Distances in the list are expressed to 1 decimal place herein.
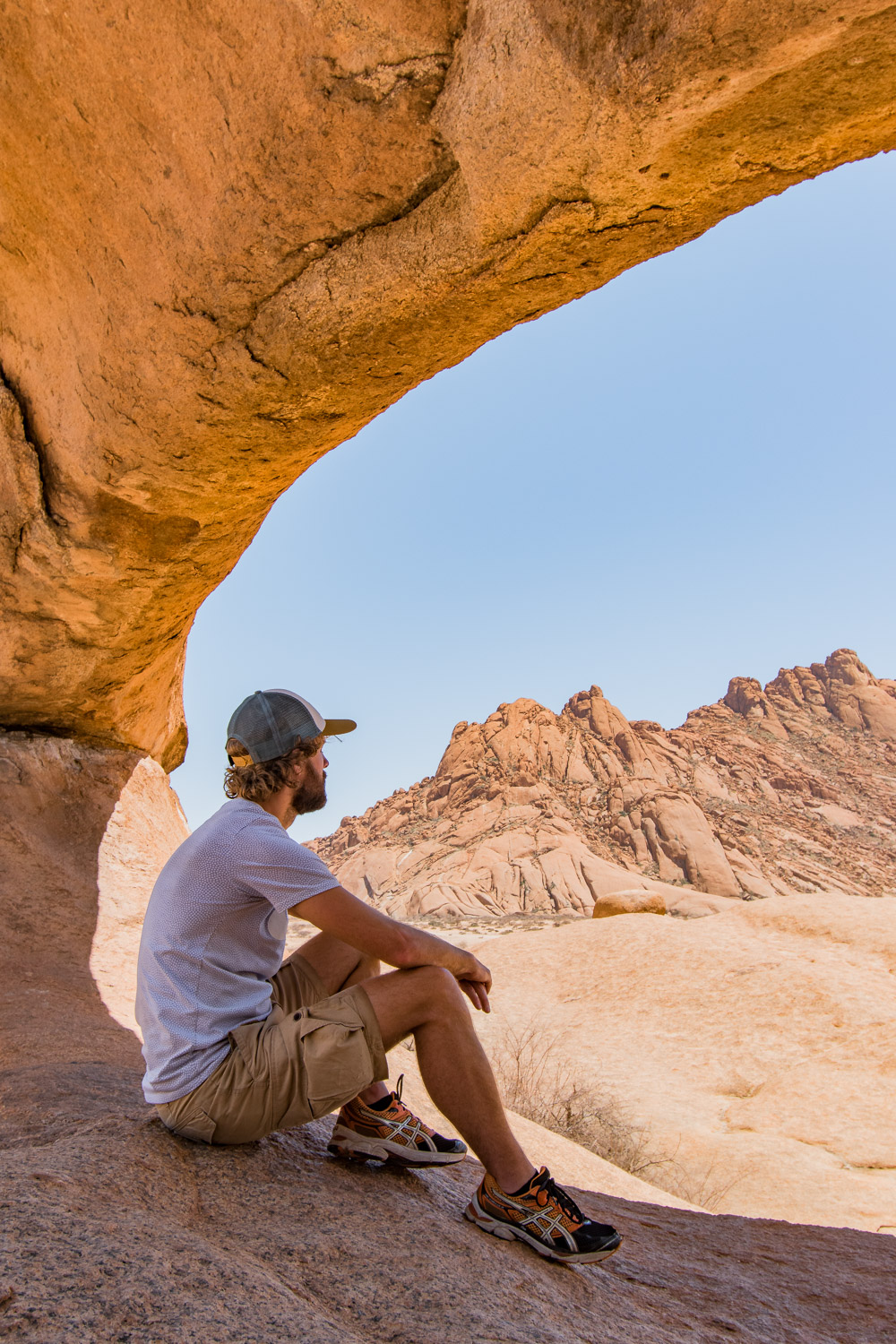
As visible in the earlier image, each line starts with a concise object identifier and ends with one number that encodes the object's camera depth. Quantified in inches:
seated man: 77.5
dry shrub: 212.2
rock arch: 86.2
